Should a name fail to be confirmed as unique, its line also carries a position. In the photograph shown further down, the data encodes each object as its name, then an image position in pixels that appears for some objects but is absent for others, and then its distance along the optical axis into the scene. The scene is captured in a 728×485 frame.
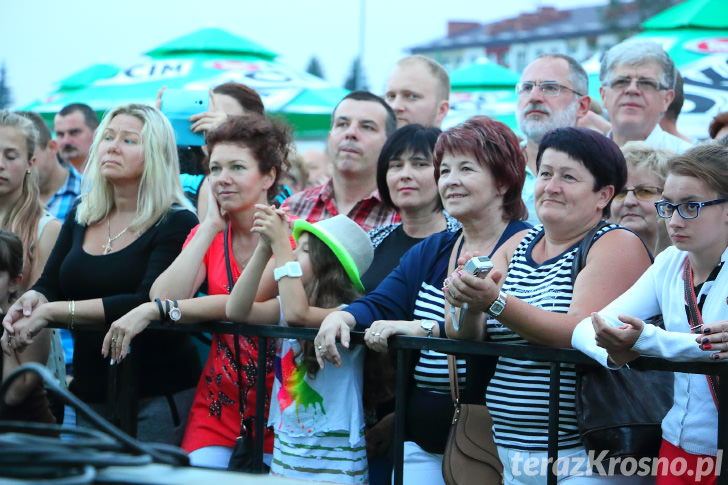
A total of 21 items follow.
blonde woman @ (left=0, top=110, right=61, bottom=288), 9.95
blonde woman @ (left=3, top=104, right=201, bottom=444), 8.48
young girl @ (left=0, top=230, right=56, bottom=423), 8.62
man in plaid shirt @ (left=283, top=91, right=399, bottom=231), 9.62
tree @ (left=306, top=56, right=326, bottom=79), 109.35
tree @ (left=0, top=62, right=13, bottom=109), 37.53
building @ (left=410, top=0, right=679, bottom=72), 111.00
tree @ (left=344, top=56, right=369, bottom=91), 93.05
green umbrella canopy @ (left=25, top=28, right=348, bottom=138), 19.56
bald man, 11.87
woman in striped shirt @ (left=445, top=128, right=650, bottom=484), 6.19
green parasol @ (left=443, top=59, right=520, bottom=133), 22.73
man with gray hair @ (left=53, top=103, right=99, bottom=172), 15.54
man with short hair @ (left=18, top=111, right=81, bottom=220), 13.02
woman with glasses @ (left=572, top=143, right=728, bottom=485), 5.68
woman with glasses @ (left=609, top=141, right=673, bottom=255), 8.23
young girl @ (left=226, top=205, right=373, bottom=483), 7.50
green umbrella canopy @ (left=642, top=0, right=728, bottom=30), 16.75
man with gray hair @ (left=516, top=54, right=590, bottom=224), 10.73
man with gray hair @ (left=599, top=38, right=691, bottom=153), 10.51
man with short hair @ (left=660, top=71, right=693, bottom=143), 11.15
